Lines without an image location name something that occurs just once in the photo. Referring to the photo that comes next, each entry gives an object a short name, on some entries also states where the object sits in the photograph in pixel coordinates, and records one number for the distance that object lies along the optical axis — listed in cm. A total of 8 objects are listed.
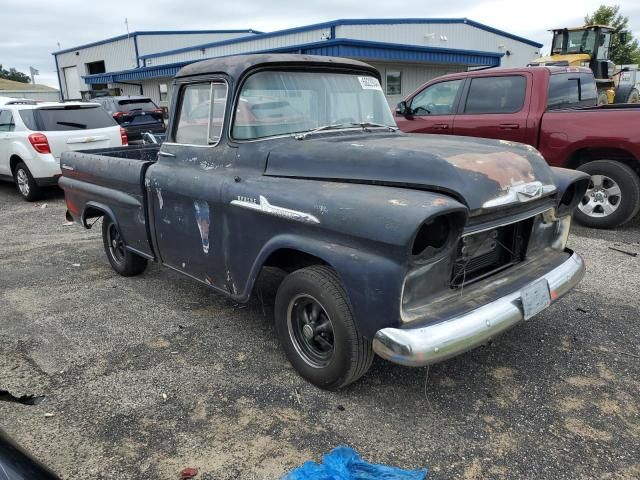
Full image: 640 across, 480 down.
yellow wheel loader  1503
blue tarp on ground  226
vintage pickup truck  251
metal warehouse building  1703
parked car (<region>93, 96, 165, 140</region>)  1349
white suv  870
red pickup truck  601
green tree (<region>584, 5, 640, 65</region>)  4003
